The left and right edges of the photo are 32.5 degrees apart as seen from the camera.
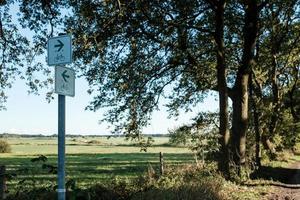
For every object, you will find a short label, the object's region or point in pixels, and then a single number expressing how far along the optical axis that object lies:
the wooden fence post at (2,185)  11.44
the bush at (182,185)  12.85
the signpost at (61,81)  7.58
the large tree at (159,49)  17.33
